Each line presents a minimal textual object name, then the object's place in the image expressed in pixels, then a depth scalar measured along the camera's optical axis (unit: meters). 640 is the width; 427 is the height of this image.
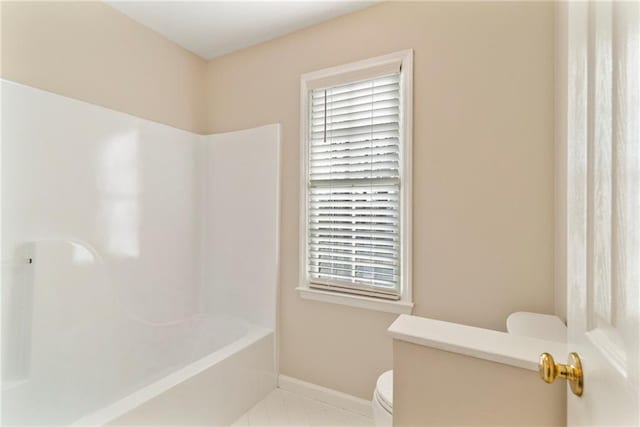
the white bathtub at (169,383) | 1.48
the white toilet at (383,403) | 1.29
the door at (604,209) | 0.40
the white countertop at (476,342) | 0.73
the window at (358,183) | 1.86
